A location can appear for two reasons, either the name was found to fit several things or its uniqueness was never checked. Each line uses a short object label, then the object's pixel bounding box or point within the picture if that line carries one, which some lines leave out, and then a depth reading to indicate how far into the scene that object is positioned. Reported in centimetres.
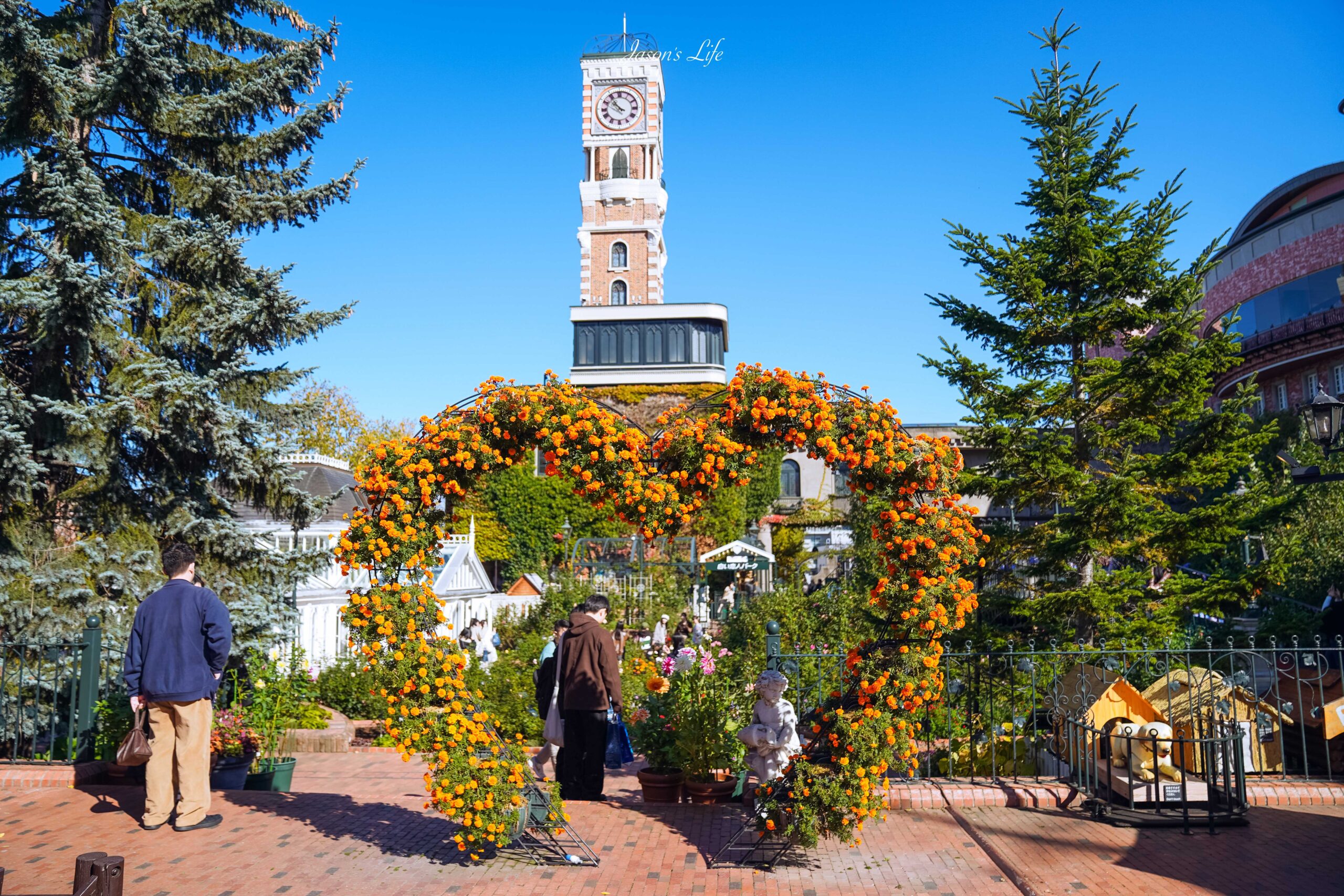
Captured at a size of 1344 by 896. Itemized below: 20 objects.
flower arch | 544
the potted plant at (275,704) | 757
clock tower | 3828
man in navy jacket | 590
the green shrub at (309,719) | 970
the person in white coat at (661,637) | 1561
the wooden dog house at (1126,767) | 615
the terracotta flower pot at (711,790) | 676
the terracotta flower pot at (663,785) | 692
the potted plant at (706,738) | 679
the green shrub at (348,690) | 1098
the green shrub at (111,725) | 750
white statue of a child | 608
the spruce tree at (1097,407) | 1000
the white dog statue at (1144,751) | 612
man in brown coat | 688
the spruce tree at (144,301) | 876
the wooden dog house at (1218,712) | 674
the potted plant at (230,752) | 727
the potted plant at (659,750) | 694
